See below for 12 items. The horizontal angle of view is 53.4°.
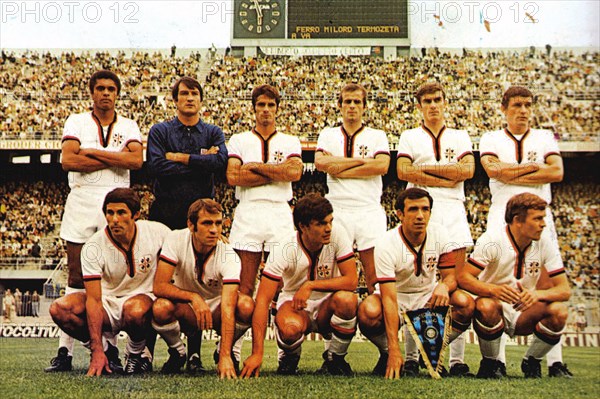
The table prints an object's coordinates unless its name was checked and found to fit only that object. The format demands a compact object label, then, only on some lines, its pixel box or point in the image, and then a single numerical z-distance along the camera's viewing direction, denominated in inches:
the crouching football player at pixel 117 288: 175.6
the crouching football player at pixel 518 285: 181.2
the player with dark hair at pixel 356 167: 194.9
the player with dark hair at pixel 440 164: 198.4
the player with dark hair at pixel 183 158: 189.2
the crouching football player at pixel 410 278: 176.6
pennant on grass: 179.6
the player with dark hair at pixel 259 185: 192.2
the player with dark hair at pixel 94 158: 191.6
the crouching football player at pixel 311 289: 174.1
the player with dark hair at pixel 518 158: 199.2
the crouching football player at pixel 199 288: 172.7
